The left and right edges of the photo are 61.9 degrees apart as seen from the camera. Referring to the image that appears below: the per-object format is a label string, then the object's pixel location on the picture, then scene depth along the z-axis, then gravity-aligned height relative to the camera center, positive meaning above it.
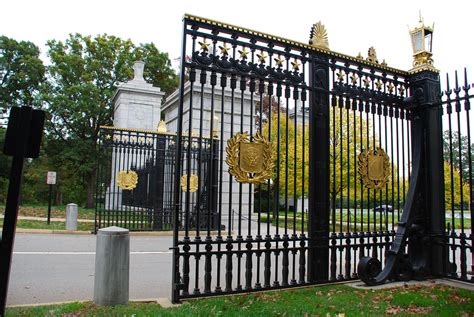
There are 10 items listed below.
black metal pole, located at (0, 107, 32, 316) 4.46 -0.28
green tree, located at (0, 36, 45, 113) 33.41 +10.18
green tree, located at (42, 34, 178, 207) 30.00 +7.66
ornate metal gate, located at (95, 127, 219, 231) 15.81 +0.76
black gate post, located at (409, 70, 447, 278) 7.57 +0.67
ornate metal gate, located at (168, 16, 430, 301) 5.82 +1.42
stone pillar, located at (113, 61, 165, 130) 22.77 +5.18
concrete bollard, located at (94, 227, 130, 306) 5.30 -1.00
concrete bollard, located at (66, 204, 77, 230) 15.28 -0.92
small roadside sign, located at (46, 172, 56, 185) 16.98 +0.64
